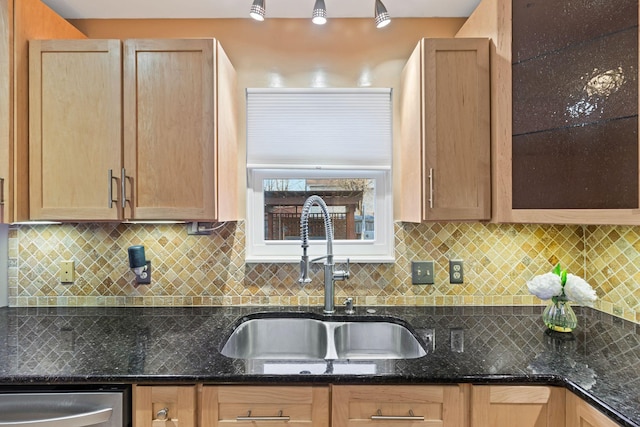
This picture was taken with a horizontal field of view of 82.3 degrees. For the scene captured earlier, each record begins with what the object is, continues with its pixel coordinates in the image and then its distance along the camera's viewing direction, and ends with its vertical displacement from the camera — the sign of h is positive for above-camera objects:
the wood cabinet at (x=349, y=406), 1.10 -0.58
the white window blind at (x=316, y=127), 1.86 +0.45
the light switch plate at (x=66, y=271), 1.78 -0.26
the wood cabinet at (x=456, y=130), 1.48 +0.35
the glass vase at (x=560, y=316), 1.43 -0.40
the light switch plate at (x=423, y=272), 1.81 -0.28
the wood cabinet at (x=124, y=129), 1.47 +0.35
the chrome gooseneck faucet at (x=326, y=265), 1.62 -0.22
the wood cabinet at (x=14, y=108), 1.41 +0.43
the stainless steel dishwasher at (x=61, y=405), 1.07 -0.55
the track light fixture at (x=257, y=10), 1.48 +0.84
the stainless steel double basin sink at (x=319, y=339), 1.64 -0.56
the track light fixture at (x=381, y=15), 1.56 +0.86
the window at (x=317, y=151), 1.85 +0.33
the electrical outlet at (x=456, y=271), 1.80 -0.27
